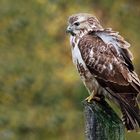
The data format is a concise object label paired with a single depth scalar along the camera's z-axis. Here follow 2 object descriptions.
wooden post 12.19
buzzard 13.36
